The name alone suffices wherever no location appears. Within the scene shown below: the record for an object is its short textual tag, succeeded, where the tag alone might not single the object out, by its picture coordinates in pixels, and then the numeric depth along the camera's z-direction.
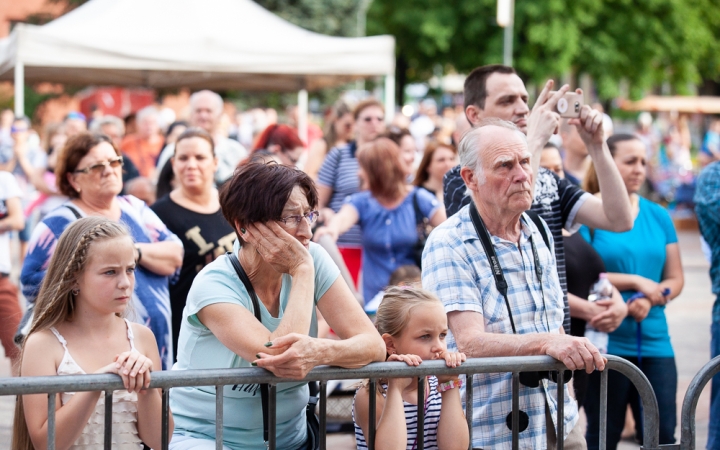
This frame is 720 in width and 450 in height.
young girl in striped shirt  5.91
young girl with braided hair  5.57
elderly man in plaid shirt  6.46
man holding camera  7.79
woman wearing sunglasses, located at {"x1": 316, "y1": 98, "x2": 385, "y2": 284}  13.86
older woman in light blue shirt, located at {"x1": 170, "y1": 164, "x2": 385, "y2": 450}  5.63
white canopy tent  20.89
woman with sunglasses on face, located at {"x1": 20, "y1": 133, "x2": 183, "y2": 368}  8.95
